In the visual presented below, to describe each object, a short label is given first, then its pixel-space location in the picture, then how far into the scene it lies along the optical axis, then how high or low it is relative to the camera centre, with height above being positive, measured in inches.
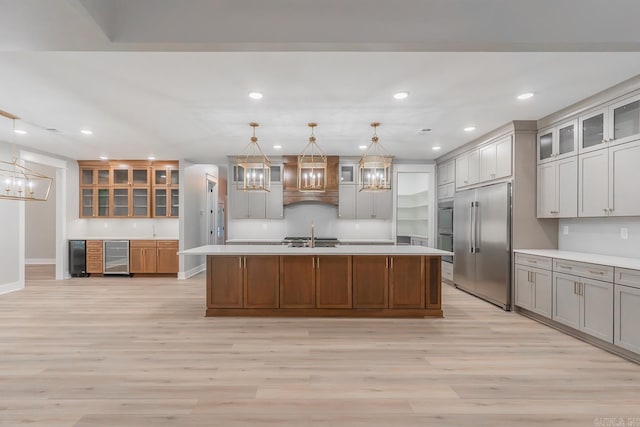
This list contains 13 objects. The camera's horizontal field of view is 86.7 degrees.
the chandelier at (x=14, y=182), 167.3 +23.2
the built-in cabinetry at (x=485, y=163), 190.1 +31.2
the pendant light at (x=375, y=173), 168.6 +19.9
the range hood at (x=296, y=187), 274.2 +22.2
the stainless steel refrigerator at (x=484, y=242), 186.4 -18.2
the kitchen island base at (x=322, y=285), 174.2 -37.2
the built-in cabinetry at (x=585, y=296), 118.5 -34.1
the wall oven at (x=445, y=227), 253.4 -11.3
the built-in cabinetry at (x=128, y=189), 301.6 +20.5
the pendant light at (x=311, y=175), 167.2 +18.5
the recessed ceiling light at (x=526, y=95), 139.5 +49.3
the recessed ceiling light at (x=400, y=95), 137.9 +48.6
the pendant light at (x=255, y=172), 167.7 +20.2
